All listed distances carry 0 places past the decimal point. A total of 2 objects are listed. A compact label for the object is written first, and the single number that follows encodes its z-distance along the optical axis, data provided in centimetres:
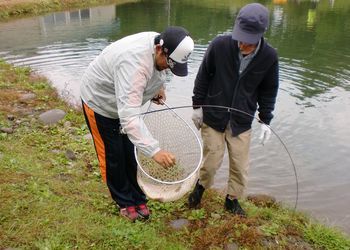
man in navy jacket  339
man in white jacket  285
